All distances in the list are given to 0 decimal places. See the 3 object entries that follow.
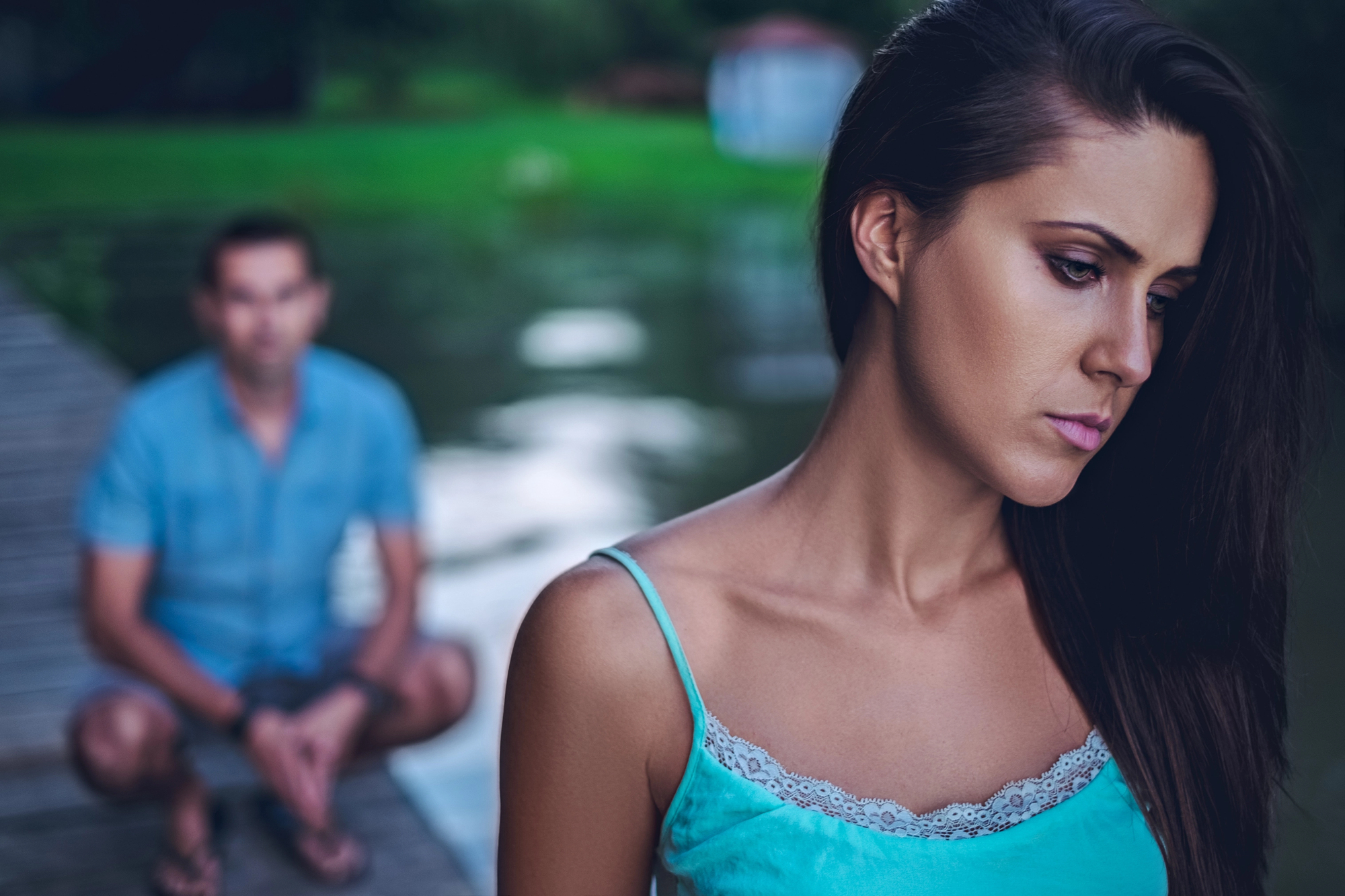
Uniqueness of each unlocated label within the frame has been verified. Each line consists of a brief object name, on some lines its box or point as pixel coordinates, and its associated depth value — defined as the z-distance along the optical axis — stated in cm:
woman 123
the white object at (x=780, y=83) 2577
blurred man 282
